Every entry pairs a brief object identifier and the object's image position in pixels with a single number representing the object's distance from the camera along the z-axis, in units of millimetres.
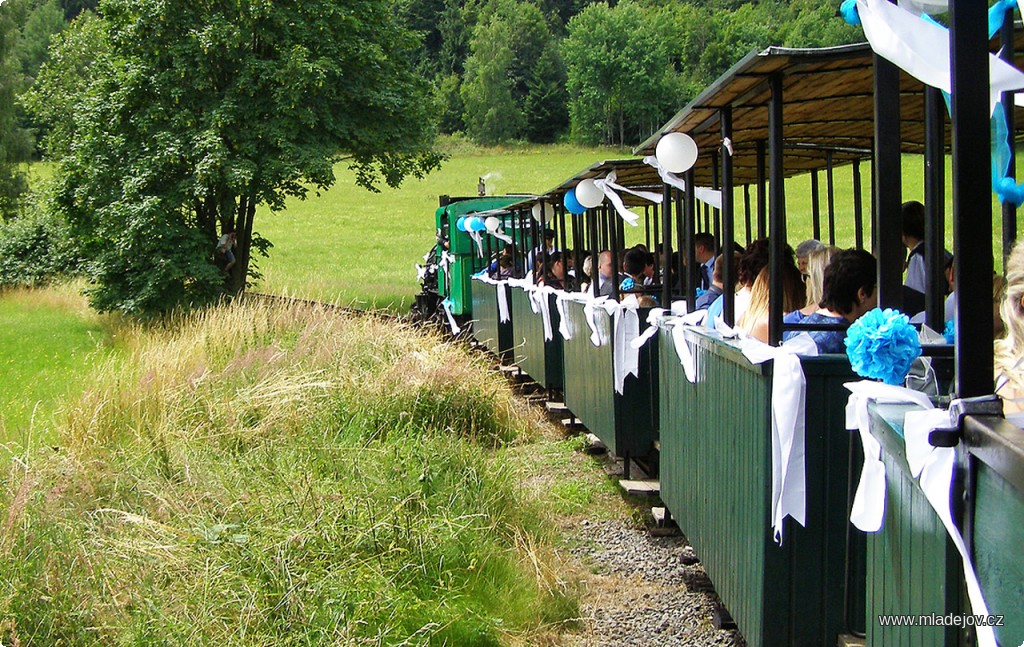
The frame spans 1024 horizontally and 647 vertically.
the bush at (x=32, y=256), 33531
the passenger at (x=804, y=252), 6714
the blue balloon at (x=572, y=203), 9781
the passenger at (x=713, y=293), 6949
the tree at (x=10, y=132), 44625
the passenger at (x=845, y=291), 4676
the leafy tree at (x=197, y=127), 22719
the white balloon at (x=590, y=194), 8961
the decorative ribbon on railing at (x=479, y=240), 19203
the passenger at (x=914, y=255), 5996
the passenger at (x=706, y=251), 9141
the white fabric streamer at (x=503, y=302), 15297
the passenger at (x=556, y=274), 11812
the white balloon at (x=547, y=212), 12038
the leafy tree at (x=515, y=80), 103312
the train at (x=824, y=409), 2340
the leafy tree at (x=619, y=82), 95562
